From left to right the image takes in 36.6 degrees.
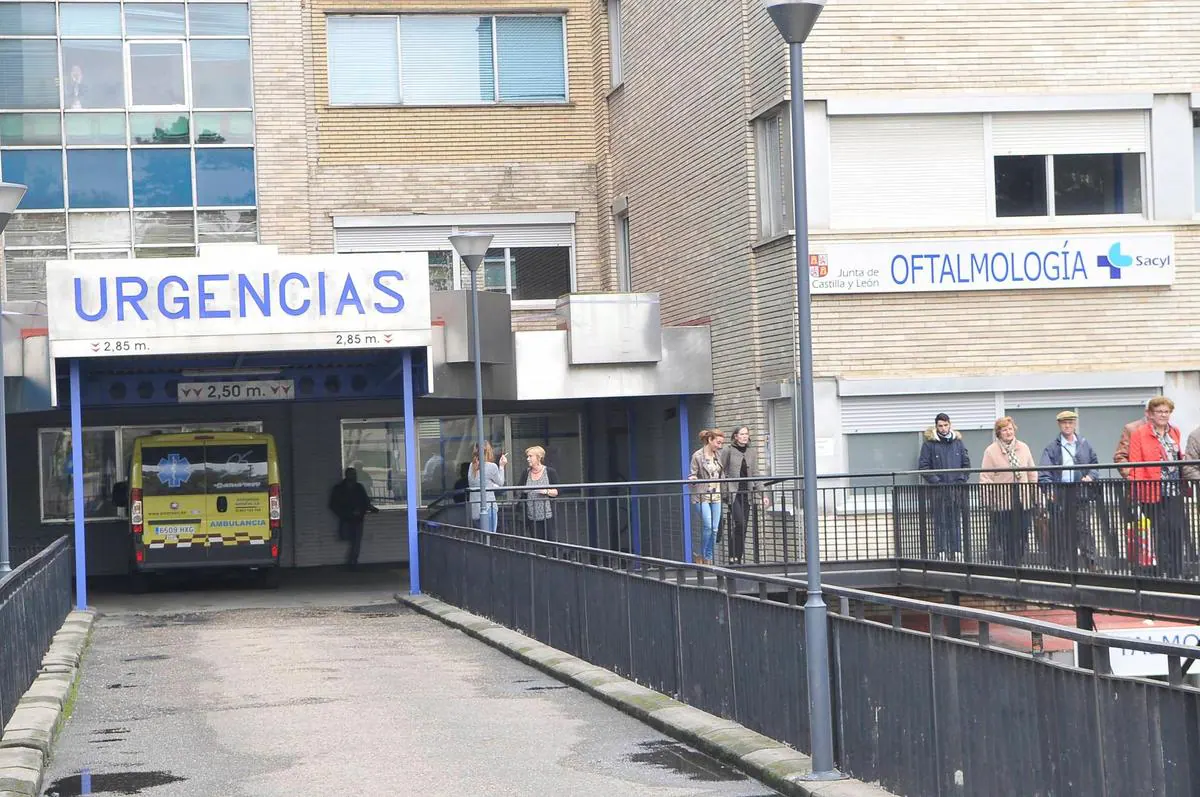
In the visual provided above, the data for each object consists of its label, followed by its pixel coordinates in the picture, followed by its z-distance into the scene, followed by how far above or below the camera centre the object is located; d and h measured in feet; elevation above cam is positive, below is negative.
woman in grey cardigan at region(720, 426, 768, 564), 63.67 -2.59
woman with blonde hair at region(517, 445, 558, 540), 60.23 -2.15
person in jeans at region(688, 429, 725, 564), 63.41 -2.49
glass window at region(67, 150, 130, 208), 97.86 +15.47
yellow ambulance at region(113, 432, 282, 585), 84.53 -1.99
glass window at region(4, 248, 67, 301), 96.78 +10.49
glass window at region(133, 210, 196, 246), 98.89 +12.82
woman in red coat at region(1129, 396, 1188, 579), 46.56 -2.21
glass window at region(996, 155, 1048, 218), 73.36 +9.80
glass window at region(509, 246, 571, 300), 104.01 +10.03
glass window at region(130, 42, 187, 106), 98.48 +21.17
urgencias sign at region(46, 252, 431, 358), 71.97 +6.25
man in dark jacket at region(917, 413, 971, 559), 59.88 -1.74
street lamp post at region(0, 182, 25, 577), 50.93 +7.40
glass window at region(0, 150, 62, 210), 96.78 +15.69
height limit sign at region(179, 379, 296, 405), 85.20 +3.23
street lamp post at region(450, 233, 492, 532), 73.20 +8.10
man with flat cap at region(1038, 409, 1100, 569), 51.08 -2.57
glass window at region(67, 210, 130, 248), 97.86 +12.72
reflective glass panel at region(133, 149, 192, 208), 98.73 +15.53
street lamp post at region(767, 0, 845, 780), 30.22 -0.14
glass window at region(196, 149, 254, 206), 100.01 +15.64
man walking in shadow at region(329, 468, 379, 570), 105.09 -2.96
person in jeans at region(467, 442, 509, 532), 64.75 -1.58
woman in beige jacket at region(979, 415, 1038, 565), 55.01 -1.95
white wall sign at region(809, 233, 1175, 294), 71.87 +6.59
